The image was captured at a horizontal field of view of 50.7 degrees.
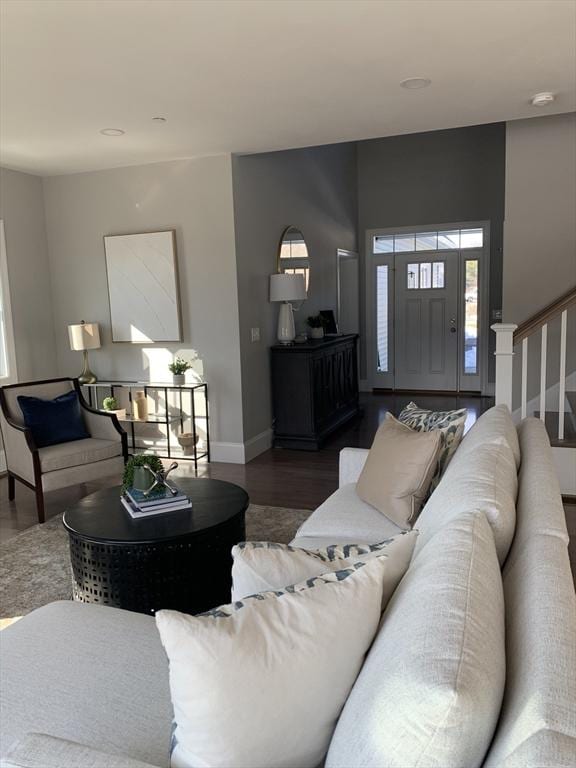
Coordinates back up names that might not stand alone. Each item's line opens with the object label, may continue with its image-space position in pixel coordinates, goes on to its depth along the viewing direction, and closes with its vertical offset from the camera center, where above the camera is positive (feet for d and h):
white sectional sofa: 2.71 -1.90
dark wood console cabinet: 18.40 -2.85
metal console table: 16.88 -2.90
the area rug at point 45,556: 9.53 -4.45
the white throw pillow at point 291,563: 4.30 -1.89
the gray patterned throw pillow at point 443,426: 8.59 -1.95
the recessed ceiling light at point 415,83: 10.87 +3.87
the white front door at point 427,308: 26.78 -0.49
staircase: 13.12 -2.20
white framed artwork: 17.31 +0.58
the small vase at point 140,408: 17.25 -2.84
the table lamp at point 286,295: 18.26 +0.20
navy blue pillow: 13.70 -2.48
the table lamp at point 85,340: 17.37 -0.88
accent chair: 12.77 -3.06
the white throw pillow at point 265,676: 3.19 -2.00
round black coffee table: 8.04 -3.38
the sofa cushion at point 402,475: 8.11 -2.39
